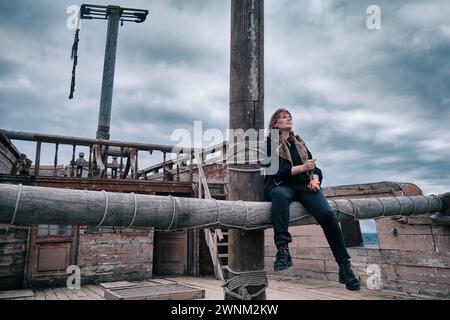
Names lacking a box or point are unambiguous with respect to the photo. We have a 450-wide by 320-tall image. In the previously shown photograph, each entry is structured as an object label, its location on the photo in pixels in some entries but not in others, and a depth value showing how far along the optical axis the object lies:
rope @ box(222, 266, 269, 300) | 2.64
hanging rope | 16.17
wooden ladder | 8.30
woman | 2.67
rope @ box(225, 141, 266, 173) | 2.79
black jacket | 3.00
